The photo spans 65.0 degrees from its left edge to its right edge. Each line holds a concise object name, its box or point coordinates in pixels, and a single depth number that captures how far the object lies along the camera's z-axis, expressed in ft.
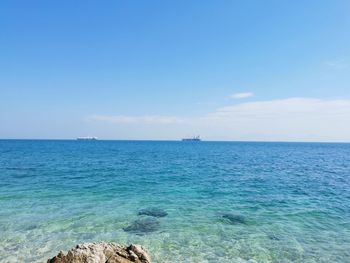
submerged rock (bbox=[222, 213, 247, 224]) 58.28
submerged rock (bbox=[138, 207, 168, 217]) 63.05
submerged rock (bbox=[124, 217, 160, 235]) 51.96
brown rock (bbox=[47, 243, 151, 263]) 24.27
